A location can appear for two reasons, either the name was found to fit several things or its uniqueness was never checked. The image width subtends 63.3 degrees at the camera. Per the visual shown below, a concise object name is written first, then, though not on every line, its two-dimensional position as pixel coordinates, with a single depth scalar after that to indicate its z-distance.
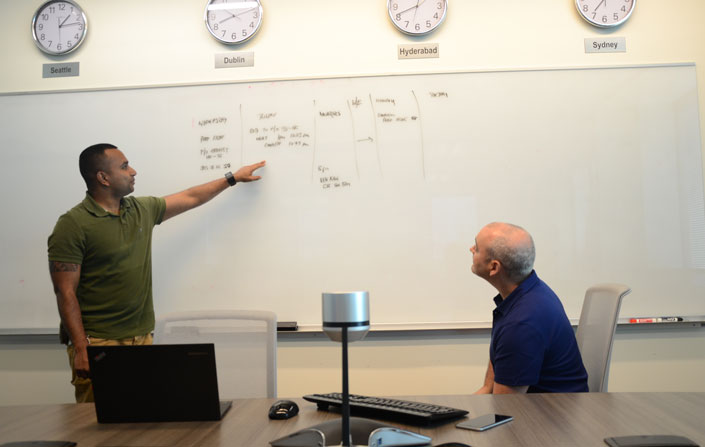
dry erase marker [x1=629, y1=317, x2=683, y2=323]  2.99
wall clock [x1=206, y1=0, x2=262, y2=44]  3.20
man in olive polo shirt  2.56
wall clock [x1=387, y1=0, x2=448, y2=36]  3.12
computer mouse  1.48
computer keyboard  1.36
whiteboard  3.06
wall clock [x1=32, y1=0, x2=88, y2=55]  3.29
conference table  1.26
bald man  1.82
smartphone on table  1.32
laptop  1.38
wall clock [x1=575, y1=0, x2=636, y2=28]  3.10
